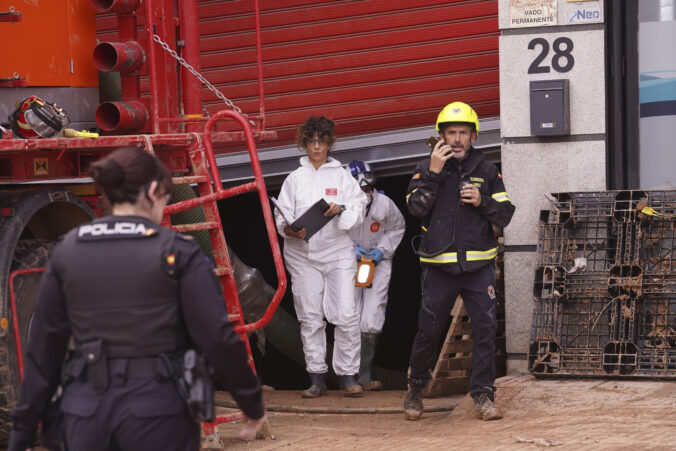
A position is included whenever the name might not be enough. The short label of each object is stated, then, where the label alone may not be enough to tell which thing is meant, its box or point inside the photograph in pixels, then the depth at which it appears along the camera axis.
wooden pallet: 14.36
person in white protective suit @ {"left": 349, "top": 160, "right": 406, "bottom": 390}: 16.90
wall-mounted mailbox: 13.66
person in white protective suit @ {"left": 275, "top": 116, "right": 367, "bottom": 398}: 15.42
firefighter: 12.02
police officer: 5.98
